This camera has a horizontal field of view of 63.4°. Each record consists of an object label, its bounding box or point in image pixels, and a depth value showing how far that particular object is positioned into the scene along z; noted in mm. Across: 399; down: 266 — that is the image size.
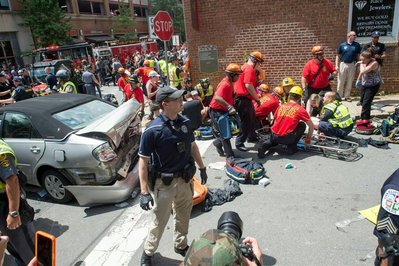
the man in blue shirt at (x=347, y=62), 8859
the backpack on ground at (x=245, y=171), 5297
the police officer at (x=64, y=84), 8133
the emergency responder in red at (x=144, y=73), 10934
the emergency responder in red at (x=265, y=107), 7270
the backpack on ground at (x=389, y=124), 6672
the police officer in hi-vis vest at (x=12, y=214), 2781
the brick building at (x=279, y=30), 9375
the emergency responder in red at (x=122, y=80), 9302
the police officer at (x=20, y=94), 8834
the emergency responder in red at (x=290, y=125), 5992
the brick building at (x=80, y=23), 27734
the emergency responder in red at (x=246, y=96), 6469
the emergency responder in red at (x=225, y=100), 5941
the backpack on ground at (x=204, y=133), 7760
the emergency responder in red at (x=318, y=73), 7324
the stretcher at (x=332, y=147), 5832
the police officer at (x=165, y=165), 3092
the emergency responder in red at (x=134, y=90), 8203
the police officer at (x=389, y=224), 1807
